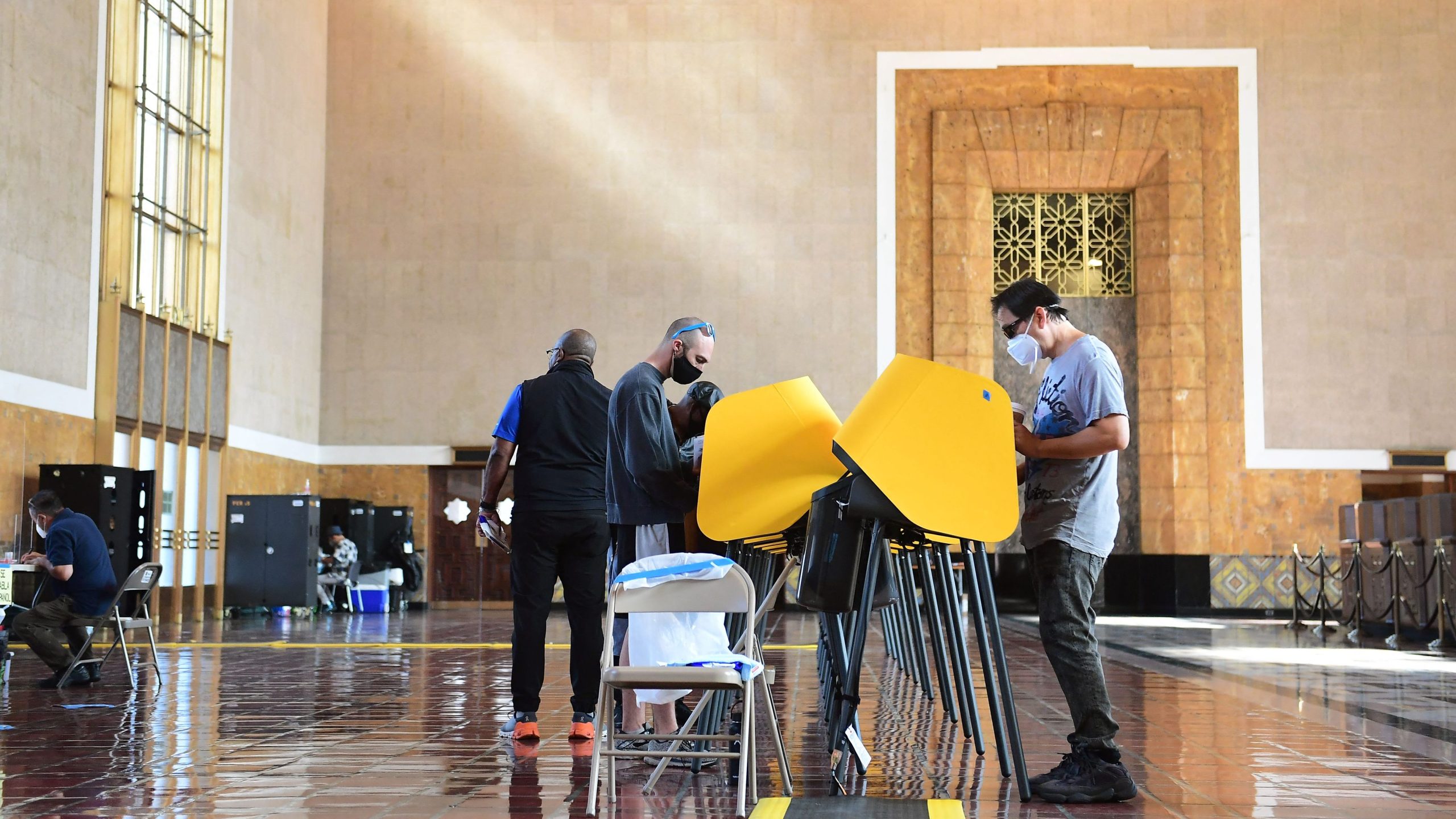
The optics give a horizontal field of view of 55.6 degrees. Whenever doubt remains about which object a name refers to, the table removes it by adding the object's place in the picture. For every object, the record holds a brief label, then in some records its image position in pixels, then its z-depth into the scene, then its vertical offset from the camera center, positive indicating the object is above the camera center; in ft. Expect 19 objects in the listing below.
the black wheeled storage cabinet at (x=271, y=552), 61.57 -1.63
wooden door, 73.36 -2.27
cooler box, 67.67 -4.04
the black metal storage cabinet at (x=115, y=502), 46.57 +0.46
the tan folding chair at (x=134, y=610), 28.14 -2.05
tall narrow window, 56.75 +15.18
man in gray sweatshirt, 16.37 +0.64
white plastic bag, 13.97 -1.20
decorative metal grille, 75.15 +15.05
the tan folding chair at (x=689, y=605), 13.62 -0.89
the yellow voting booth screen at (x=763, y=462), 15.26 +0.62
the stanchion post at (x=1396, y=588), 43.73 -2.24
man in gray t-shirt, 14.08 -0.12
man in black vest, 18.30 -0.04
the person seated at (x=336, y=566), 65.62 -2.39
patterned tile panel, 70.38 -3.26
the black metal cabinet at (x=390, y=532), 70.03 -0.80
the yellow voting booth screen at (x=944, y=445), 14.02 +0.75
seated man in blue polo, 27.81 -1.22
